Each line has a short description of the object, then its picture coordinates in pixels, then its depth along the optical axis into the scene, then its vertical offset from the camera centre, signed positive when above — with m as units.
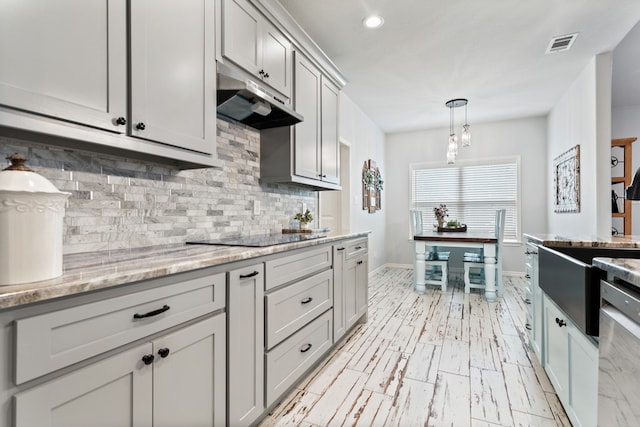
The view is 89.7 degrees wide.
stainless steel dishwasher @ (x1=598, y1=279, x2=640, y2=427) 0.87 -0.42
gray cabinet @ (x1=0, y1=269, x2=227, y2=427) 0.75 -0.42
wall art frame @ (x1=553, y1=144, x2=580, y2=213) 3.78 +0.41
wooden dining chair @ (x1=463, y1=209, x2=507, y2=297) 4.01 -0.68
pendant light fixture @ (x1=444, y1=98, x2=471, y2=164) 4.21 +1.02
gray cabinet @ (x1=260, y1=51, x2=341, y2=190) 2.54 +0.61
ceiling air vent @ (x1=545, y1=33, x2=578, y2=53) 2.91 +1.60
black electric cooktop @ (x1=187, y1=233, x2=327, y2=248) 1.75 -0.17
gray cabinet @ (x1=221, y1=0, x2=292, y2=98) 1.82 +1.07
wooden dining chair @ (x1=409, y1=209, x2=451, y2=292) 4.40 -0.69
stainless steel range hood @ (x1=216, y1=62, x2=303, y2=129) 1.79 +0.69
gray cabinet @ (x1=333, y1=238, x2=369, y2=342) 2.46 -0.60
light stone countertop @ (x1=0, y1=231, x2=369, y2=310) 0.75 -0.18
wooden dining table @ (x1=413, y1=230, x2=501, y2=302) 3.95 -0.42
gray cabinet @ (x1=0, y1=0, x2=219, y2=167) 1.01 +0.52
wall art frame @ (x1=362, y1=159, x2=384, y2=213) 5.06 +0.43
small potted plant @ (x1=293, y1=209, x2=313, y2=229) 2.88 -0.05
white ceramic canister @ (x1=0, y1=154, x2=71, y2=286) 0.79 -0.04
